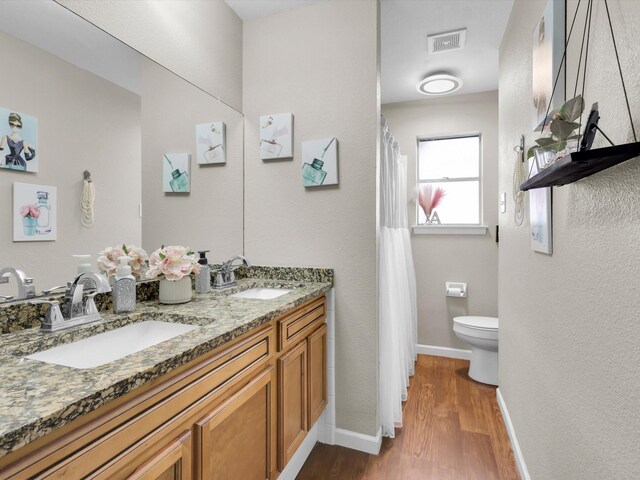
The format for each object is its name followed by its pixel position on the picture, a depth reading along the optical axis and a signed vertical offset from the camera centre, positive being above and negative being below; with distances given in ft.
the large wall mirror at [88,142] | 3.64 +1.24
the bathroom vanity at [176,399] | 2.06 -1.28
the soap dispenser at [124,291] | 4.29 -0.67
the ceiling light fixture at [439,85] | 9.48 +4.29
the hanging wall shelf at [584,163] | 2.21 +0.51
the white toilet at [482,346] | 8.86 -2.86
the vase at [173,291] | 4.89 -0.76
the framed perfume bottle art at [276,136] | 6.93 +2.02
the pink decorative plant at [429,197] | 11.50 +1.27
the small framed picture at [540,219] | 4.28 +0.22
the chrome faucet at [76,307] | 3.57 -0.76
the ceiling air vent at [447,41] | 7.72 +4.45
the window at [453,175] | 11.26 +2.01
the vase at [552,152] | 2.87 +0.78
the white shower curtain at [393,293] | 6.88 -1.30
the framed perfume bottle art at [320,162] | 6.60 +1.42
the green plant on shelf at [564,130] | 2.84 +0.89
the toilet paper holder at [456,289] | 10.87 -1.67
